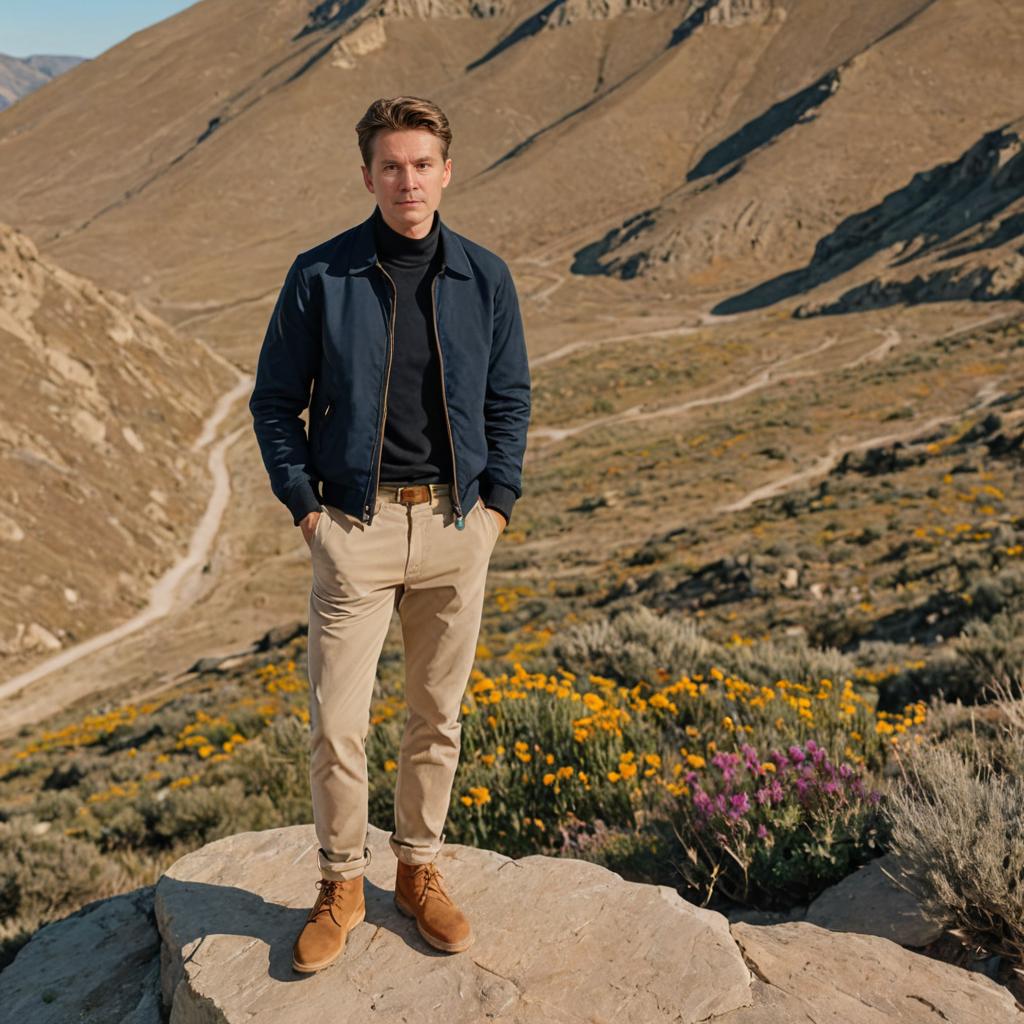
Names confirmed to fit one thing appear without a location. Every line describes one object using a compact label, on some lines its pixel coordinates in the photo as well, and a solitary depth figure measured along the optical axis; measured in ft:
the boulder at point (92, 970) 11.59
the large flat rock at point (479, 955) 9.51
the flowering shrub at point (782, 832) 13.39
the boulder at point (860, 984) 9.34
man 10.15
